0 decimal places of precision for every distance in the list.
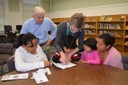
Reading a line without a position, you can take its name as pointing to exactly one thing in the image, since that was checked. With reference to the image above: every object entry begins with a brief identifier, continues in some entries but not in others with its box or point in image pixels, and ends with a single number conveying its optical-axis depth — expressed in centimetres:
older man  204
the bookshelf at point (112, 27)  510
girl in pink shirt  179
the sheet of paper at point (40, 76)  120
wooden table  117
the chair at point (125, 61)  182
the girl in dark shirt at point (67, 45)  175
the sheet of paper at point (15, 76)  123
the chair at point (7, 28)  660
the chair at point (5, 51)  282
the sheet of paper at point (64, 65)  156
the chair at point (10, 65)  160
